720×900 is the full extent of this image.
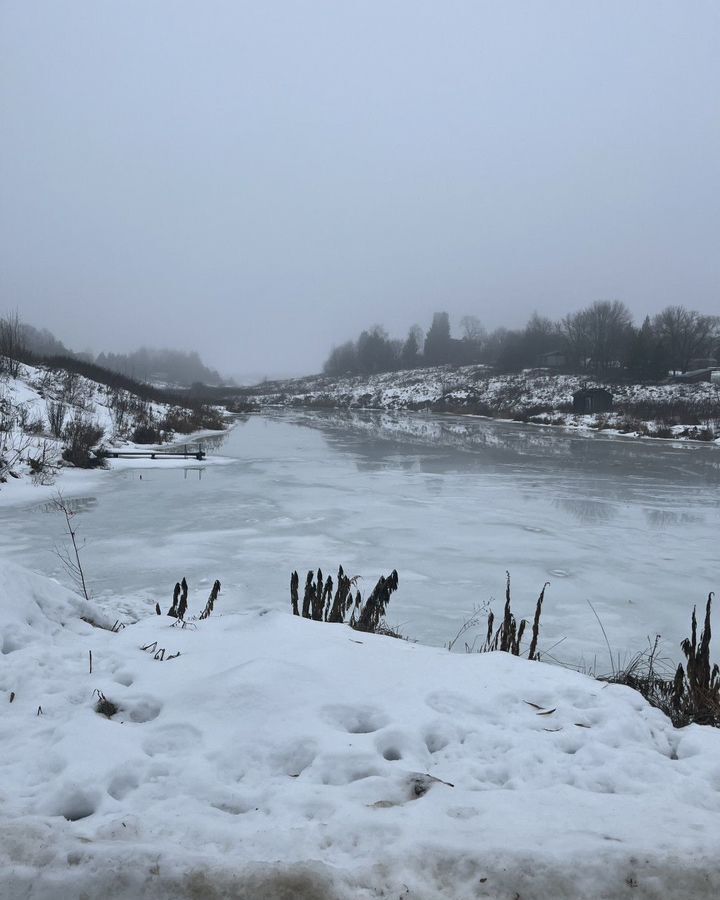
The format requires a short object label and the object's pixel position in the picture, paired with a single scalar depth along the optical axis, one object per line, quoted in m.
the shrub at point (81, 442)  14.28
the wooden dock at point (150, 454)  16.47
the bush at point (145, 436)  21.62
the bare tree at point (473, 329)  133.38
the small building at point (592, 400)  43.41
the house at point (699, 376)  48.66
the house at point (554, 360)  69.62
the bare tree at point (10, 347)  22.33
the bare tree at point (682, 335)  56.16
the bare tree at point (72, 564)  5.75
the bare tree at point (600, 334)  64.31
